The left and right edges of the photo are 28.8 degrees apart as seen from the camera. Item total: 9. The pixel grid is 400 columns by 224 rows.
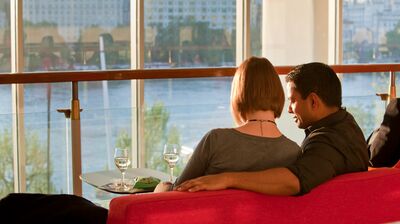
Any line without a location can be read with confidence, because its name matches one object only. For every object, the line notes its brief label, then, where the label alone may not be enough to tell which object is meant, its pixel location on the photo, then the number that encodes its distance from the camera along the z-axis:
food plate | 3.44
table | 3.65
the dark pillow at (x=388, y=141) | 3.54
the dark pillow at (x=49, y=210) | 2.32
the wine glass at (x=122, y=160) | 3.52
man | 2.38
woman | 2.61
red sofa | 2.19
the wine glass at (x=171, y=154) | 3.61
